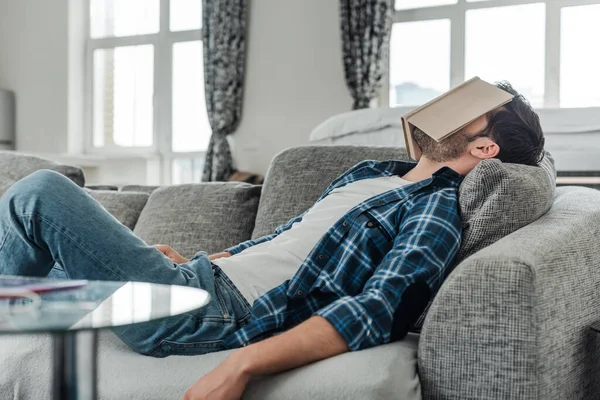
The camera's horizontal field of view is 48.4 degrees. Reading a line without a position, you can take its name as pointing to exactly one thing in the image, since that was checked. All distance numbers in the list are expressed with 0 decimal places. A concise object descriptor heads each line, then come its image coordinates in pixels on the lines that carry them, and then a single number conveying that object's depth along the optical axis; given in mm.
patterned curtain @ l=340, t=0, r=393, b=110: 4820
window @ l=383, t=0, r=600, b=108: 4617
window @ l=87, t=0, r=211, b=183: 5898
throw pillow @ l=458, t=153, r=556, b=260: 1197
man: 1029
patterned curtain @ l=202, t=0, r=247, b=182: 5352
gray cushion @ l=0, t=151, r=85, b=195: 2182
